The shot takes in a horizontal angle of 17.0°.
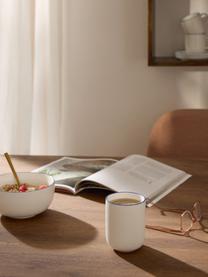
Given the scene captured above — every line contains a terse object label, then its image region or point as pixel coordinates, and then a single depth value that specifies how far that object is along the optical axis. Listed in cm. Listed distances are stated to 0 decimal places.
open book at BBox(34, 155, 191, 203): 178
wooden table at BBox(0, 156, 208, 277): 135
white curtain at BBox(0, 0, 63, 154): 285
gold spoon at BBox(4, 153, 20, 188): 168
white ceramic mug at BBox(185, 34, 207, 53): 271
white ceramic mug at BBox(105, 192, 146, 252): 140
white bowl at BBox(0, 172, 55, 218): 156
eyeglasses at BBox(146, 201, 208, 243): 151
